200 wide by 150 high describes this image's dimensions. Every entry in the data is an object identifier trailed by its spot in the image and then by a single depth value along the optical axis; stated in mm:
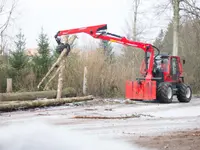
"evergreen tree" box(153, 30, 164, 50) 45909
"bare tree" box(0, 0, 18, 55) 35875
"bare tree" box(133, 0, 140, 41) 42744
